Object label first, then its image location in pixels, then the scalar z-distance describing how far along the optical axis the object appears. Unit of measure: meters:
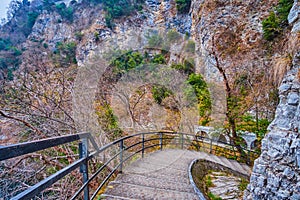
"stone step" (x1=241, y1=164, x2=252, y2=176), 6.17
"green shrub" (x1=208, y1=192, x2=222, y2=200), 3.48
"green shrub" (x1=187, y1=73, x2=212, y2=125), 9.76
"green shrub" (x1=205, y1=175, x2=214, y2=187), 4.13
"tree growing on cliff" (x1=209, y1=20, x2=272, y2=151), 6.90
